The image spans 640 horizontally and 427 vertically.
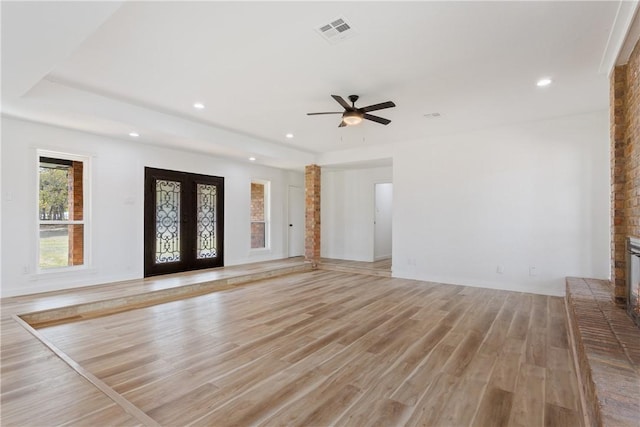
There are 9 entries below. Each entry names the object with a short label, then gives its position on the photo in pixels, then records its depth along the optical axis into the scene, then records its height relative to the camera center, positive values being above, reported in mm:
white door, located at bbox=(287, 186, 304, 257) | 9188 -170
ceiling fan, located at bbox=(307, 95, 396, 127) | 3877 +1321
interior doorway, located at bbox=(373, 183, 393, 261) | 8492 -196
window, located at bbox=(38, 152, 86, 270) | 4941 +92
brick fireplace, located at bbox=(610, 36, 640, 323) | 2859 +403
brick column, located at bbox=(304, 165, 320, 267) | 7879 +32
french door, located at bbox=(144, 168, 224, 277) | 6098 -113
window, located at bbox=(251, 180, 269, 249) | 8352 +43
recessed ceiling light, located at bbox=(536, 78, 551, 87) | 3697 +1571
